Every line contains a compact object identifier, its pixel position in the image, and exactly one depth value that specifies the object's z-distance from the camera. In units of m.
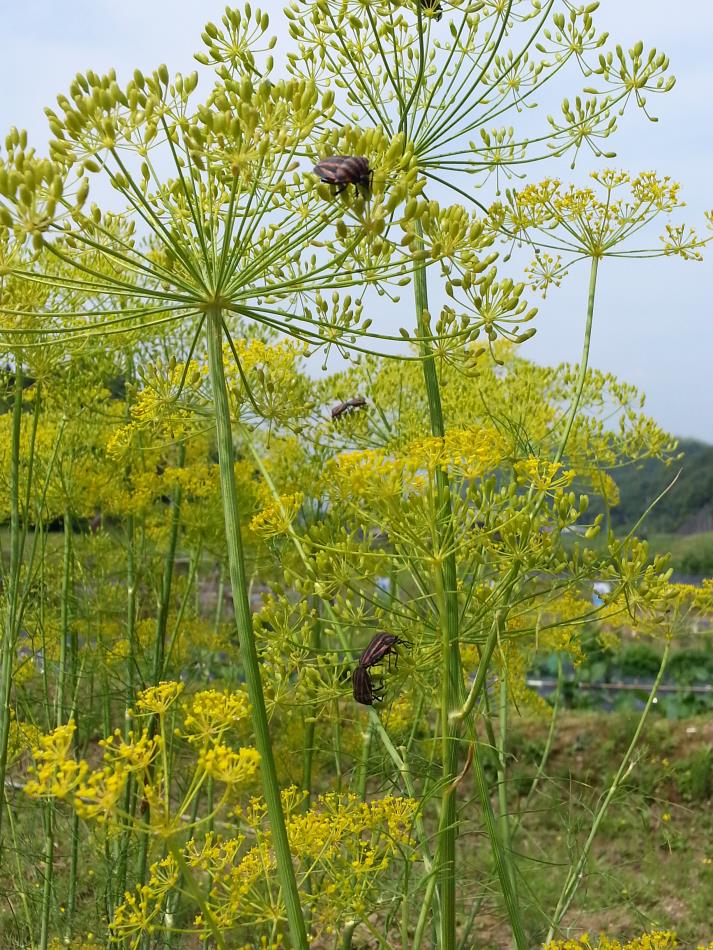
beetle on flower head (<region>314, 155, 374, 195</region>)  0.20
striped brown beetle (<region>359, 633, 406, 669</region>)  0.23
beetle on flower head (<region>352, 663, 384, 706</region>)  0.24
